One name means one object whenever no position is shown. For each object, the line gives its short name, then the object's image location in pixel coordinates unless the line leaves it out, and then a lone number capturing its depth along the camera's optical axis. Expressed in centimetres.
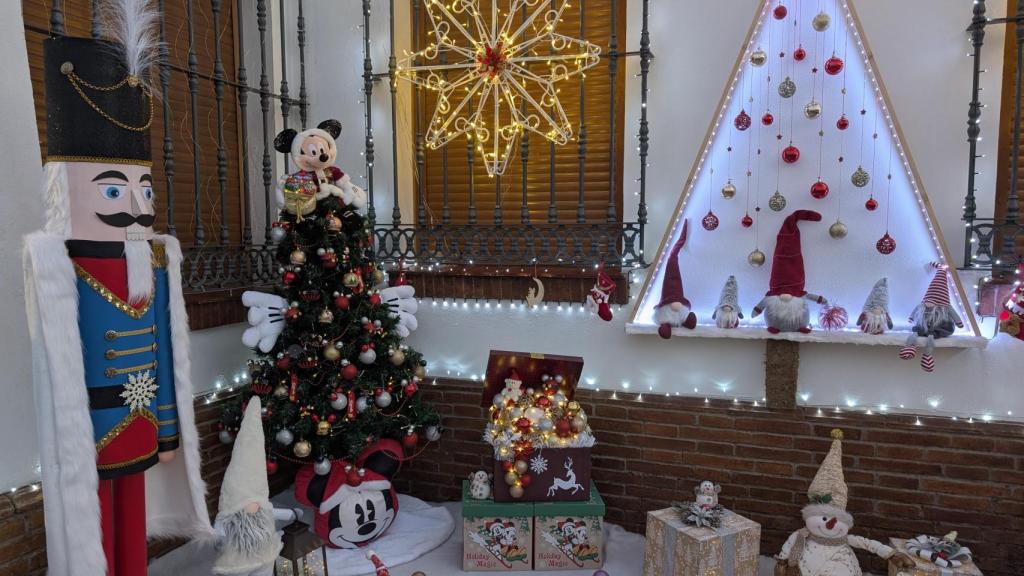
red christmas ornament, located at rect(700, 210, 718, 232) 291
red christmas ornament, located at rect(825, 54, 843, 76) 268
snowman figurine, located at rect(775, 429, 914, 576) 243
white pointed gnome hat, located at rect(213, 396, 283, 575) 205
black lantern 220
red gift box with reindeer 279
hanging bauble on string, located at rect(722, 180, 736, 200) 288
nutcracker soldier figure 184
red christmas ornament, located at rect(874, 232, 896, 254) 269
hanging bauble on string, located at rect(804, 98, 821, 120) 273
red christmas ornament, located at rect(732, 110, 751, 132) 284
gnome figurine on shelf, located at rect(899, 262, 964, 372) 256
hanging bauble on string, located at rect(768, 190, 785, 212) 282
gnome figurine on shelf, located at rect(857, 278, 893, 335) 266
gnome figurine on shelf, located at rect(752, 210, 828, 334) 275
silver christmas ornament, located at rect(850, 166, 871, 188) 270
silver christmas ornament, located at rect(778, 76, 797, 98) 276
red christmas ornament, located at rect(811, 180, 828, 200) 274
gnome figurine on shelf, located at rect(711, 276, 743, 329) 285
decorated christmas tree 276
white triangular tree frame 262
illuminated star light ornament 321
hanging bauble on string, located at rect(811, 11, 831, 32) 268
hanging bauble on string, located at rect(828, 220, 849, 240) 274
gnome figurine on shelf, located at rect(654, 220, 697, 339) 292
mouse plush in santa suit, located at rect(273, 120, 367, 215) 274
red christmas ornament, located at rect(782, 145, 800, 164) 278
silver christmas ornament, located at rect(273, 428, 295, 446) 271
